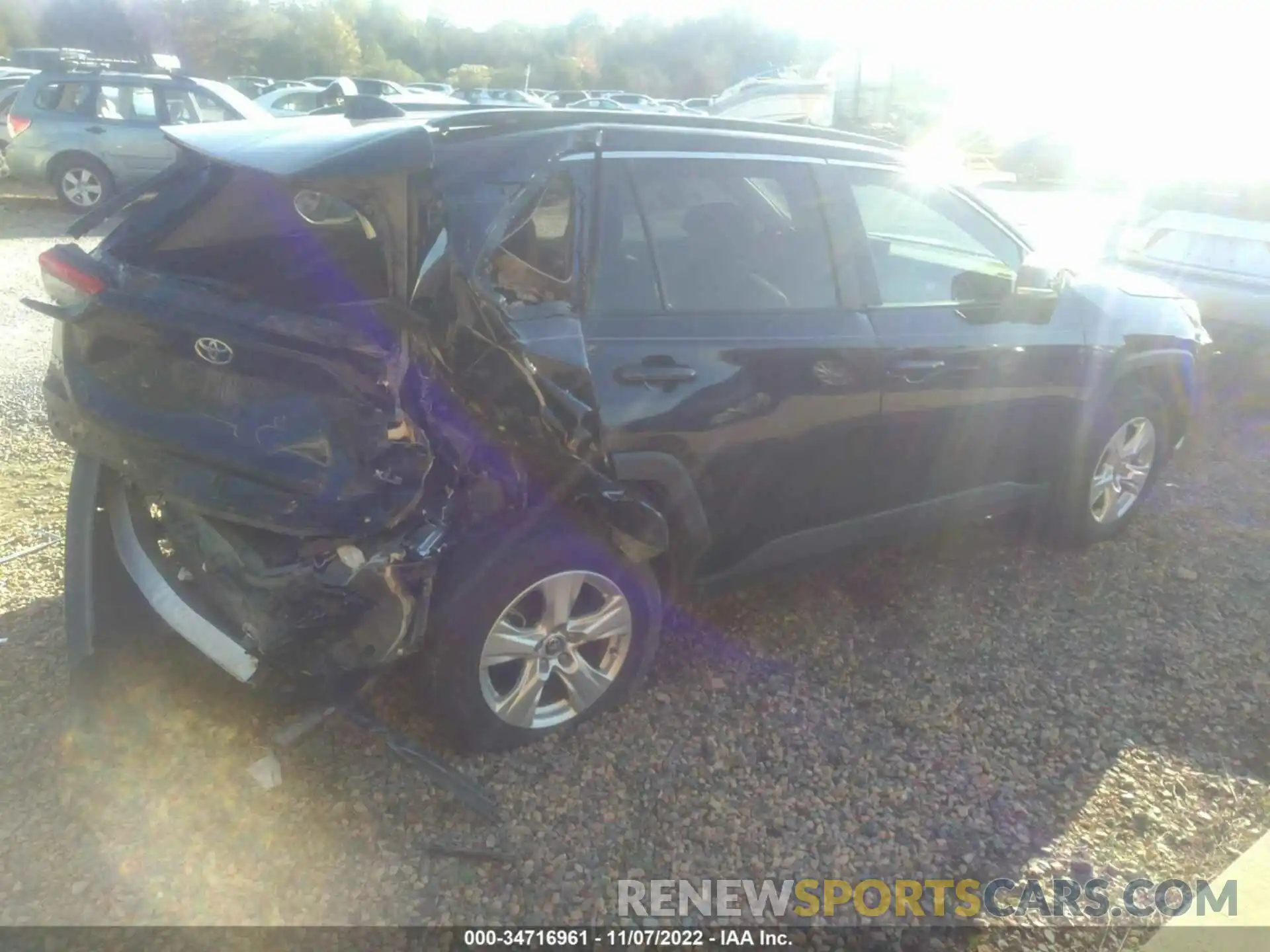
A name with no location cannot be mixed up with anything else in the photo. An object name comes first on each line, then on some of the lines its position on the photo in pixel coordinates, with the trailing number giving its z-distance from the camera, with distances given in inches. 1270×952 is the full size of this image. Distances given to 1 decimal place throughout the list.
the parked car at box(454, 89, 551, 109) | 778.7
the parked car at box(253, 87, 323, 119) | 631.8
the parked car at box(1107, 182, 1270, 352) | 258.4
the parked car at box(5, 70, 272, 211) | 490.9
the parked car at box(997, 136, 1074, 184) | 886.3
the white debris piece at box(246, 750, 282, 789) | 114.7
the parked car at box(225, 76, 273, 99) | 923.4
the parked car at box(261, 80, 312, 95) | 785.2
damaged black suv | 101.2
